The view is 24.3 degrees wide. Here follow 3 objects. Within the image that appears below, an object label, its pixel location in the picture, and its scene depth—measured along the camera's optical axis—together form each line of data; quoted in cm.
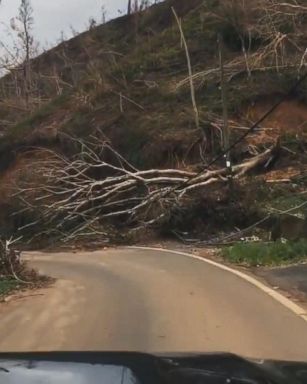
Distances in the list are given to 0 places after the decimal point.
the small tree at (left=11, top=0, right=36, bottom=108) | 6544
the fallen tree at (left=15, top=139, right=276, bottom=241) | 2794
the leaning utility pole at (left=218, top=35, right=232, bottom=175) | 2902
